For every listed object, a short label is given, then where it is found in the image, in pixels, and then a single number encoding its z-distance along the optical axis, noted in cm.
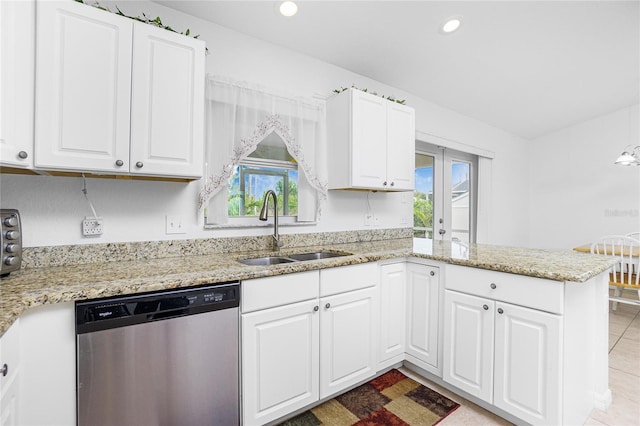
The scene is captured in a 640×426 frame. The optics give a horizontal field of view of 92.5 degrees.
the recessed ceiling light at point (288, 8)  195
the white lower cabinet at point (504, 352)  146
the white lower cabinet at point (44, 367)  101
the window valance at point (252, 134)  194
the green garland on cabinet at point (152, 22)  152
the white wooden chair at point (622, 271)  300
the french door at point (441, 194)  359
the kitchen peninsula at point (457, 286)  123
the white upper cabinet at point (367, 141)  237
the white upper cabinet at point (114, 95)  129
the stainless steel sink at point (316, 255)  217
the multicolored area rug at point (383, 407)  170
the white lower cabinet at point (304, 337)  149
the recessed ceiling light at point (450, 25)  224
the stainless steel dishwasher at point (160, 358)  114
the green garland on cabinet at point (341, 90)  251
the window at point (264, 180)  218
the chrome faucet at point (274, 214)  199
